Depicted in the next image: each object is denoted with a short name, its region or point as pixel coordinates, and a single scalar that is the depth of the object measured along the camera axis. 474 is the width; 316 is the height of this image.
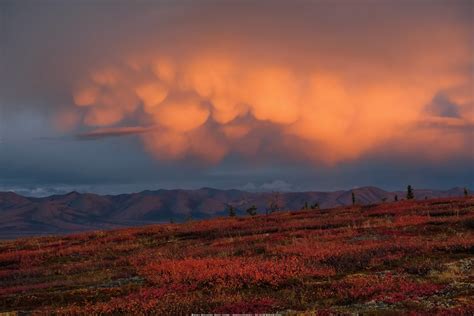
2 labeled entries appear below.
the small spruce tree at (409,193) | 80.45
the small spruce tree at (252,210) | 97.09
